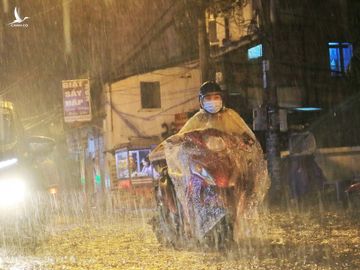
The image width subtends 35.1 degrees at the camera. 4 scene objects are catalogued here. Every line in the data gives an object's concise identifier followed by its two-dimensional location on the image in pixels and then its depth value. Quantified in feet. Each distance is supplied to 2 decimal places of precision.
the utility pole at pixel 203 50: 54.85
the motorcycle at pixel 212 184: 22.74
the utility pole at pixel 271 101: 51.90
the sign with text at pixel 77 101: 82.38
